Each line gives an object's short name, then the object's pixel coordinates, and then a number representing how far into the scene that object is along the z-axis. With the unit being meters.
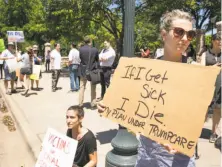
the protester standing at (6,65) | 11.16
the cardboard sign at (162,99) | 1.82
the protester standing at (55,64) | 11.69
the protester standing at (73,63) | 11.27
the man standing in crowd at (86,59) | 8.05
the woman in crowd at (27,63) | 11.15
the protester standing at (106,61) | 7.92
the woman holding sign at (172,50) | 2.00
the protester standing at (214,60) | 4.57
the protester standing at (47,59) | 20.11
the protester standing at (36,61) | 11.96
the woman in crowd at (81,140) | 3.33
